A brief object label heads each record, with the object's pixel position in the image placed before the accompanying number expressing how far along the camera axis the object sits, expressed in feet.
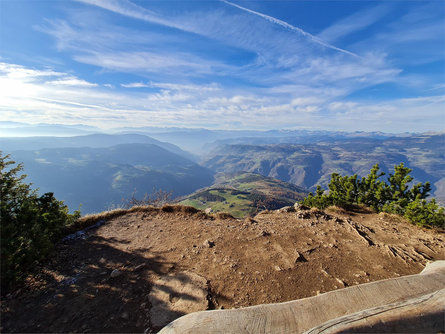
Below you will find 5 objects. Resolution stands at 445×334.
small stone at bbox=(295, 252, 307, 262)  28.19
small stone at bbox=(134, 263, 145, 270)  27.27
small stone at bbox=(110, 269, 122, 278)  25.55
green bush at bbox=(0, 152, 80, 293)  21.83
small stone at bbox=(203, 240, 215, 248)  32.65
